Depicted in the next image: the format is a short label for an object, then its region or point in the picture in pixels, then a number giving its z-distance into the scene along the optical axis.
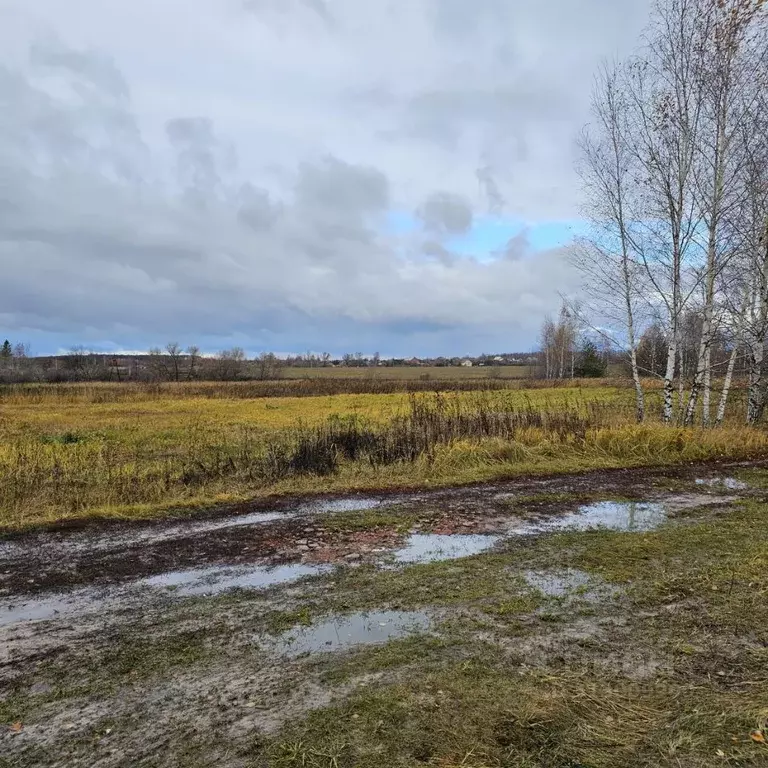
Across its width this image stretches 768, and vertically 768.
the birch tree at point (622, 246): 15.86
